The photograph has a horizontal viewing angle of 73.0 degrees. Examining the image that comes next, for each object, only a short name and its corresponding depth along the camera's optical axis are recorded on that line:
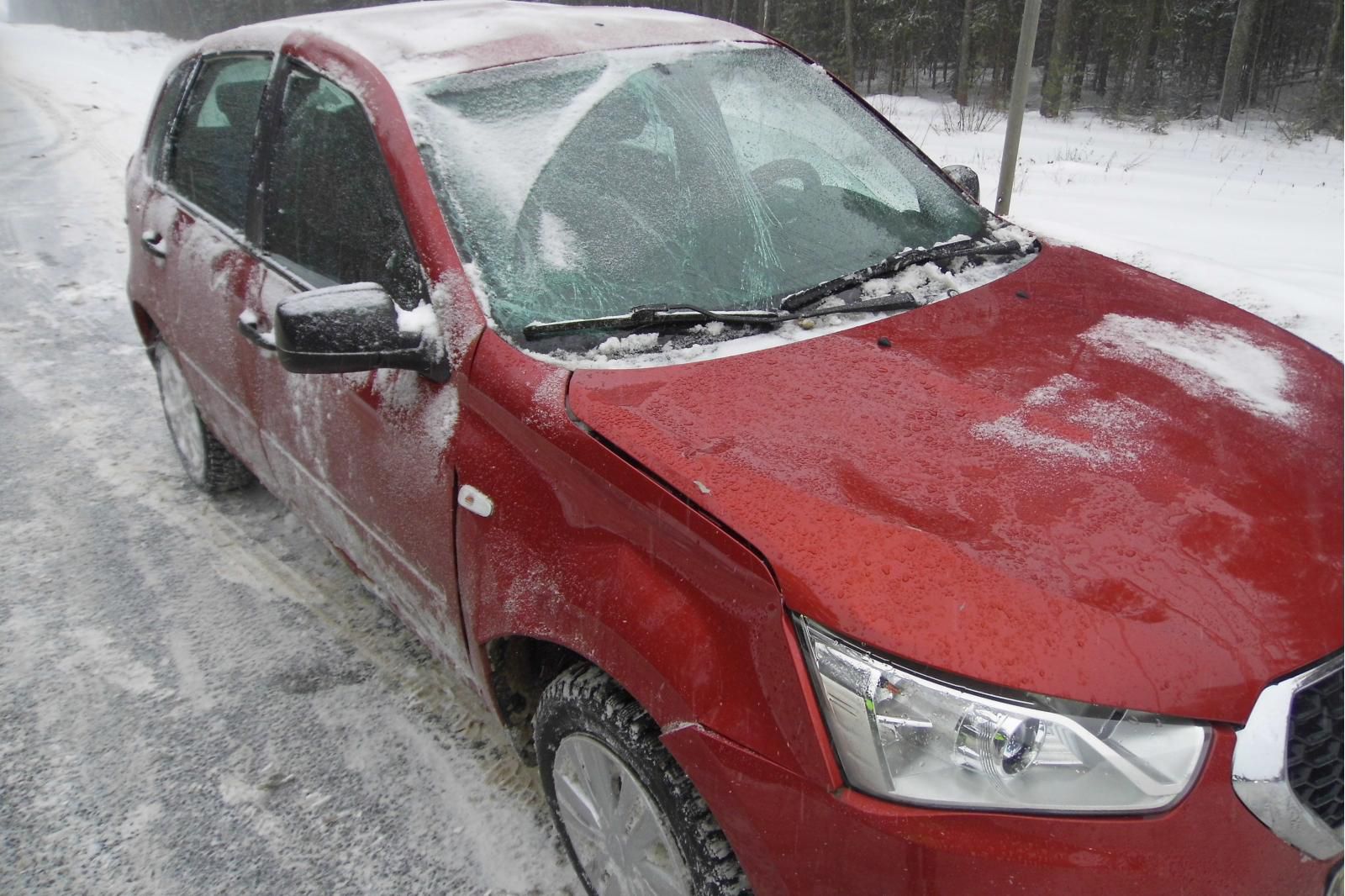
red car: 1.26
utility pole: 5.00
